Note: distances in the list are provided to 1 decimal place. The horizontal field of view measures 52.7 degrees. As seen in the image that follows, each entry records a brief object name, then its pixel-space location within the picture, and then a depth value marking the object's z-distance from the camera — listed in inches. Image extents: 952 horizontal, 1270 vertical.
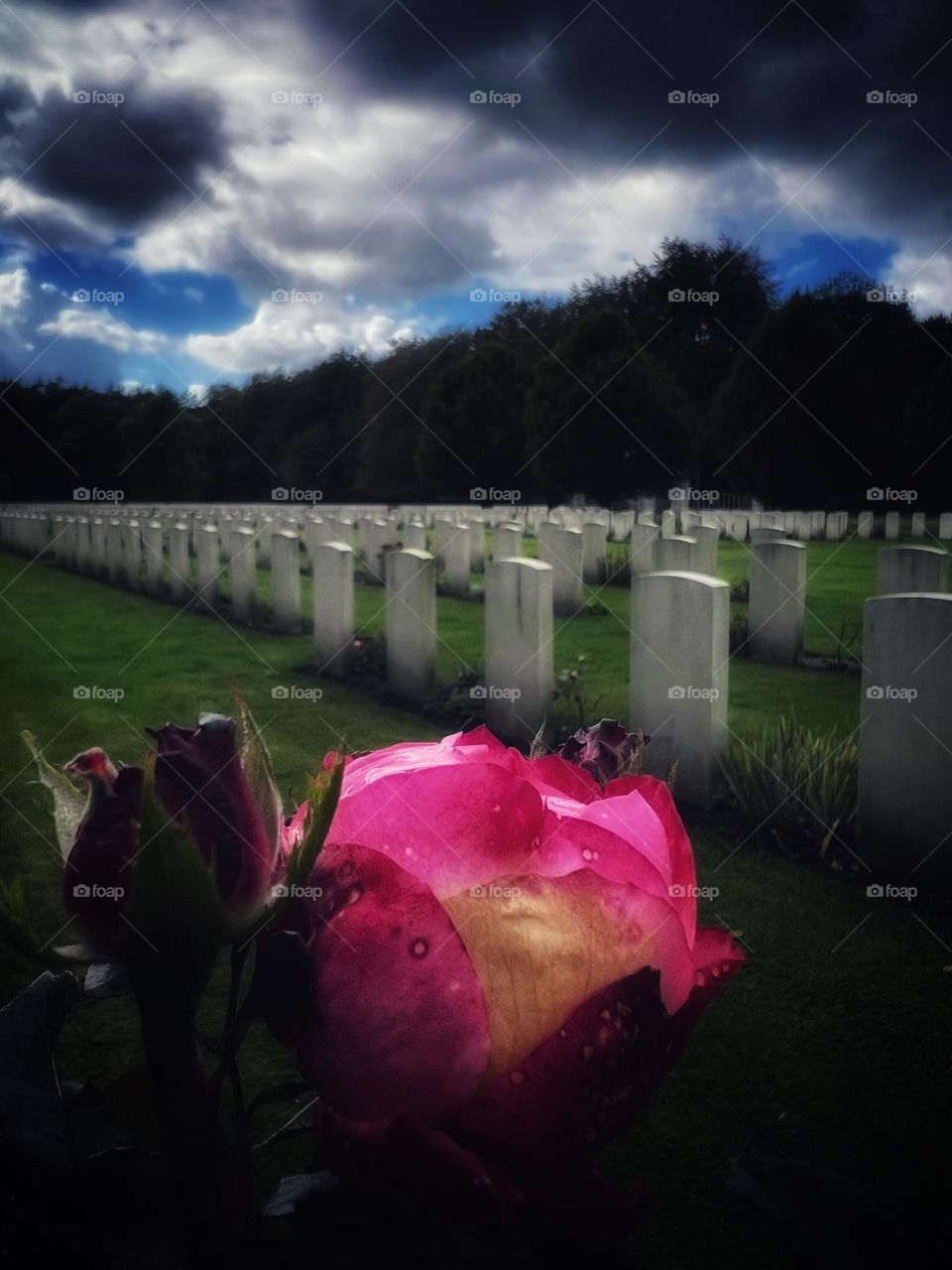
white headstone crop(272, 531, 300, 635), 310.3
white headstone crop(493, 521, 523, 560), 362.0
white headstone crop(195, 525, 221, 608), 360.5
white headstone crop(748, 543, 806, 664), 267.6
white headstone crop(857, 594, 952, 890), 127.0
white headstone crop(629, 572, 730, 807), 154.8
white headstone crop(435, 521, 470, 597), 391.5
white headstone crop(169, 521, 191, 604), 395.9
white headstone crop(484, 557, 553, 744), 188.9
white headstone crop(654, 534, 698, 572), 277.9
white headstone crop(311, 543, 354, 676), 249.4
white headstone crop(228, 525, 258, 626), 335.3
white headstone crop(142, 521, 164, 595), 414.2
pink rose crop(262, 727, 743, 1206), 11.9
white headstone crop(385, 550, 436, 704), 221.9
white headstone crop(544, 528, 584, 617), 312.8
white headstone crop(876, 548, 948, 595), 245.6
